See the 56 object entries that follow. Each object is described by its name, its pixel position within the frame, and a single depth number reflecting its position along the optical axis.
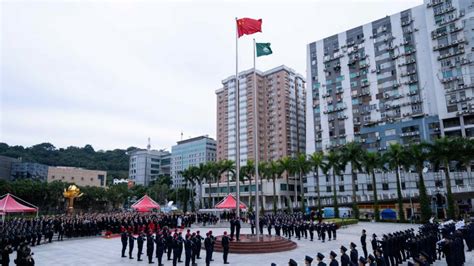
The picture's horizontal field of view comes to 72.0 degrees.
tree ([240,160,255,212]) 60.44
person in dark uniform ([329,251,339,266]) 9.84
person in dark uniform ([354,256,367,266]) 8.82
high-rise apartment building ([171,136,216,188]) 126.19
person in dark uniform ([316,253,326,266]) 10.02
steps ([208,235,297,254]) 20.06
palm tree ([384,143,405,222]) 41.32
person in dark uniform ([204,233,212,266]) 15.94
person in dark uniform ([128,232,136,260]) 18.80
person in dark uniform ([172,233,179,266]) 15.97
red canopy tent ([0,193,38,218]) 28.80
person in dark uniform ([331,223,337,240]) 25.44
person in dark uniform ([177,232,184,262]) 16.36
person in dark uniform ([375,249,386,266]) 10.11
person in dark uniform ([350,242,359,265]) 12.75
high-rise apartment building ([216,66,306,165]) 92.56
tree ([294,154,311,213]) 53.19
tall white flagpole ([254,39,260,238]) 20.95
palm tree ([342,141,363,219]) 45.88
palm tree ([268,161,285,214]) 57.13
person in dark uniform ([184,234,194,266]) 15.48
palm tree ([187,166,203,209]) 65.25
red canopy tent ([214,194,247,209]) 36.94
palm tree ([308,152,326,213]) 50.59
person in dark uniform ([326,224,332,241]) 25.19
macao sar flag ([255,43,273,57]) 22.37
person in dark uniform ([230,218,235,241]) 21.78
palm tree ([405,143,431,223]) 39.00
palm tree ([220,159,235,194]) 63.17
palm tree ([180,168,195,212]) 65.75
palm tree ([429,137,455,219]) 38.12
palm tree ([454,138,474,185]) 37.66
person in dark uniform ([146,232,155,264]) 17.19
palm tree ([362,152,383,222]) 45.28
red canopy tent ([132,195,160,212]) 35.47
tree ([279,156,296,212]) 55.49
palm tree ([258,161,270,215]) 58.75
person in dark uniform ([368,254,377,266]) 9.60
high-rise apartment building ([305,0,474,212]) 55.25
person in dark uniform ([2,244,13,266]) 14.57
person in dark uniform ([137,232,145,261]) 18.02
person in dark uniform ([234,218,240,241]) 21.45
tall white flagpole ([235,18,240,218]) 21.88
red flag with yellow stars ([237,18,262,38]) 22.39
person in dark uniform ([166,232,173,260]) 17.83
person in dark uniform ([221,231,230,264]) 16.80
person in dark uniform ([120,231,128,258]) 18.98
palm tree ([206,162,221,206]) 63.56
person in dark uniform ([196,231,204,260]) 17.18
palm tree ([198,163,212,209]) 64.14
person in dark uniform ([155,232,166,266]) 16.71
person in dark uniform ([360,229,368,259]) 17.66
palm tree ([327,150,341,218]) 48.53
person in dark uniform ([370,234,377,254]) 15.88
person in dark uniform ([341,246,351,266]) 11.36
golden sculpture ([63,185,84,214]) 43.75
